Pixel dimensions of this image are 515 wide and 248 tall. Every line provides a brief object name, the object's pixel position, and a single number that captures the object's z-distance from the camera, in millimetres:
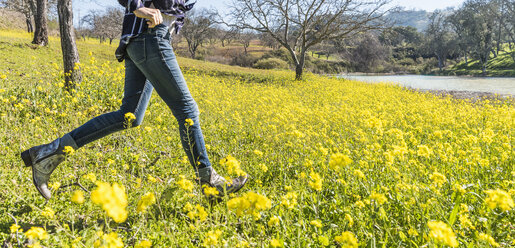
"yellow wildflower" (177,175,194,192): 1500
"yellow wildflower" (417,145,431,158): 1952
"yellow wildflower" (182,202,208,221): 1374
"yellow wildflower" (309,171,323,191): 1542
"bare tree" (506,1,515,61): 34062
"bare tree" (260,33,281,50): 16753
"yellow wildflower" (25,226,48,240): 1115
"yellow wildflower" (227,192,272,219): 1109
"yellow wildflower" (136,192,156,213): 1182
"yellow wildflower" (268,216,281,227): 1447
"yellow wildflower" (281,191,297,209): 1592
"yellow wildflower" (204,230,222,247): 1188
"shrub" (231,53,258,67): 34978
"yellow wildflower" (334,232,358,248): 1126
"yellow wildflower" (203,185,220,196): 1531
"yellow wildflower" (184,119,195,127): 2014
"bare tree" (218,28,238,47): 15498
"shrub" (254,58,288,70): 30320
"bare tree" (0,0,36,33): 25441
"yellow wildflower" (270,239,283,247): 1088
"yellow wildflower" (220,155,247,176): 1602
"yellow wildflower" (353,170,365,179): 1815
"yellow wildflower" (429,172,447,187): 1583
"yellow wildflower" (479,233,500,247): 1114
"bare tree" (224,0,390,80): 14258
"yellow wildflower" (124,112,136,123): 2051
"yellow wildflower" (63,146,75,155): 1870
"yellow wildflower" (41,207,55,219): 1424
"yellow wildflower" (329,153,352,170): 1412
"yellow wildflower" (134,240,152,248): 1200
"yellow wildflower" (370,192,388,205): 1466
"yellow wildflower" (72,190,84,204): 878
